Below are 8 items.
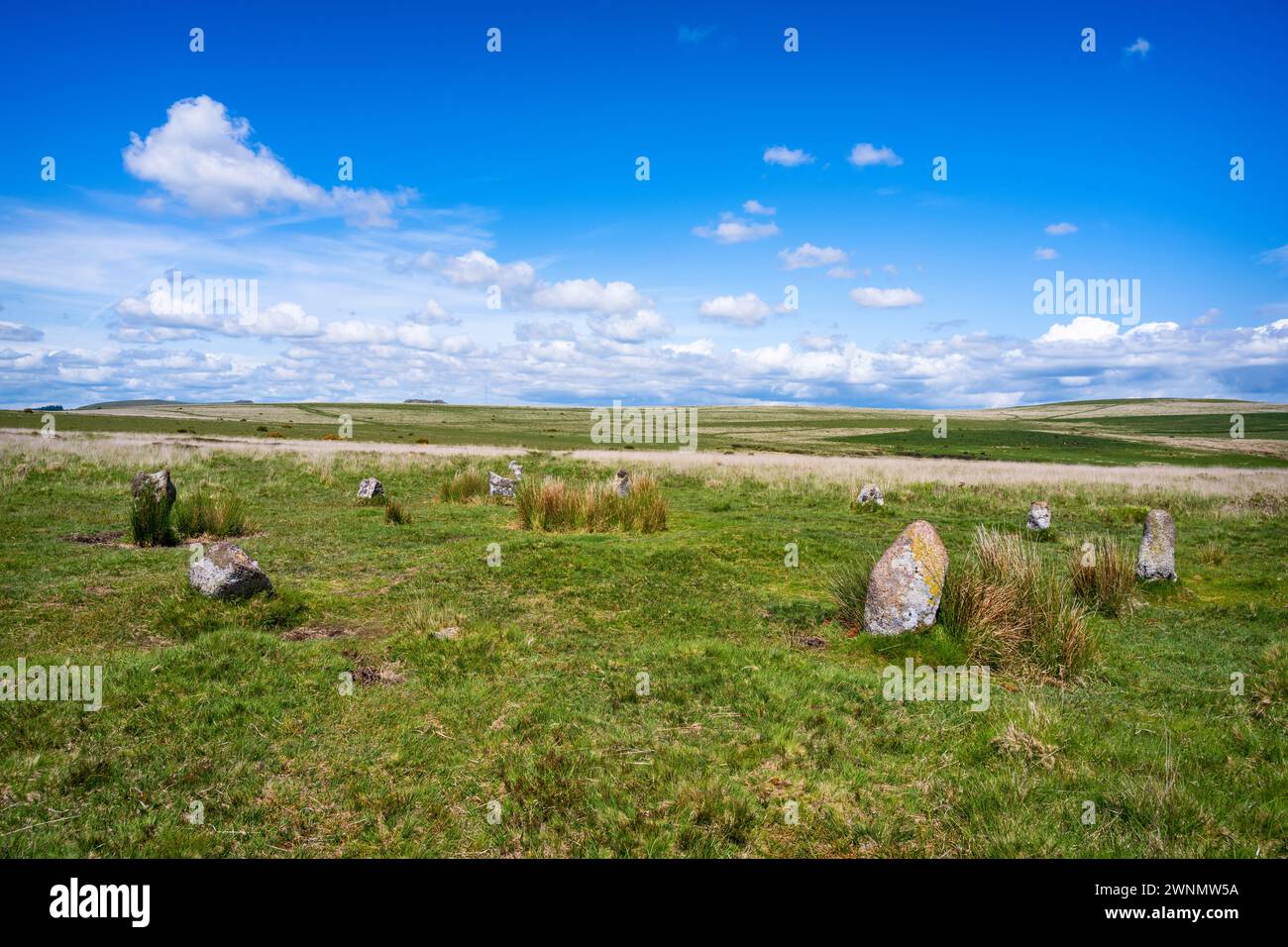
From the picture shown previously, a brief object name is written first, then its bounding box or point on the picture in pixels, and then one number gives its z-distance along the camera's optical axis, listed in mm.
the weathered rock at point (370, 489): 20447
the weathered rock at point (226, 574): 8945
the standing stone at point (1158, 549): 11984
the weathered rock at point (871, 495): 22422
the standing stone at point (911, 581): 8906
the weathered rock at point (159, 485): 14172
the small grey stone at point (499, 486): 21875
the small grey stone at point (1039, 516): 18312
